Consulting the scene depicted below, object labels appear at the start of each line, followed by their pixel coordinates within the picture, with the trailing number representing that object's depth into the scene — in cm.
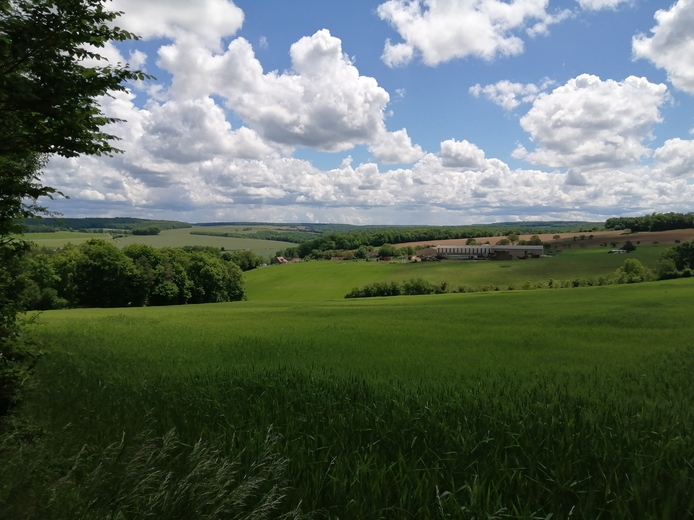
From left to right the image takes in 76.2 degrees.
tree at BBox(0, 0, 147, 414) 649
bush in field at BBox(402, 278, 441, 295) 7988
